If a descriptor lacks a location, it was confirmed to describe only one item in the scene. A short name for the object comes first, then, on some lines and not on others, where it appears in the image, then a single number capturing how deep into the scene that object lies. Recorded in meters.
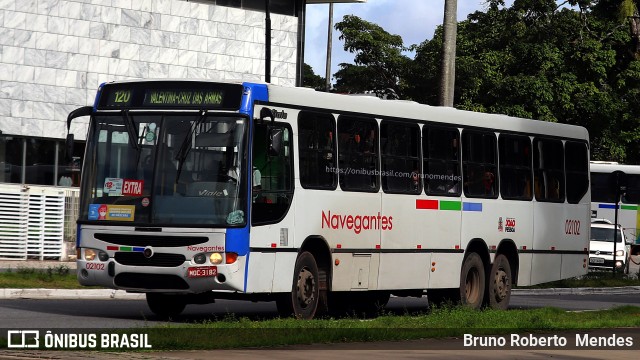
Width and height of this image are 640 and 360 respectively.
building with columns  38.31
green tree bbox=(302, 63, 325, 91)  88.70
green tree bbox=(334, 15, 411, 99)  67.81
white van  44.16
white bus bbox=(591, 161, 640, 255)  54.44
